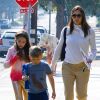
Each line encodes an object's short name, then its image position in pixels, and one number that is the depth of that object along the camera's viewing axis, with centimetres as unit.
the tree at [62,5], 4684
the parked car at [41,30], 3977
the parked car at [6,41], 3166
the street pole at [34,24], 2871
